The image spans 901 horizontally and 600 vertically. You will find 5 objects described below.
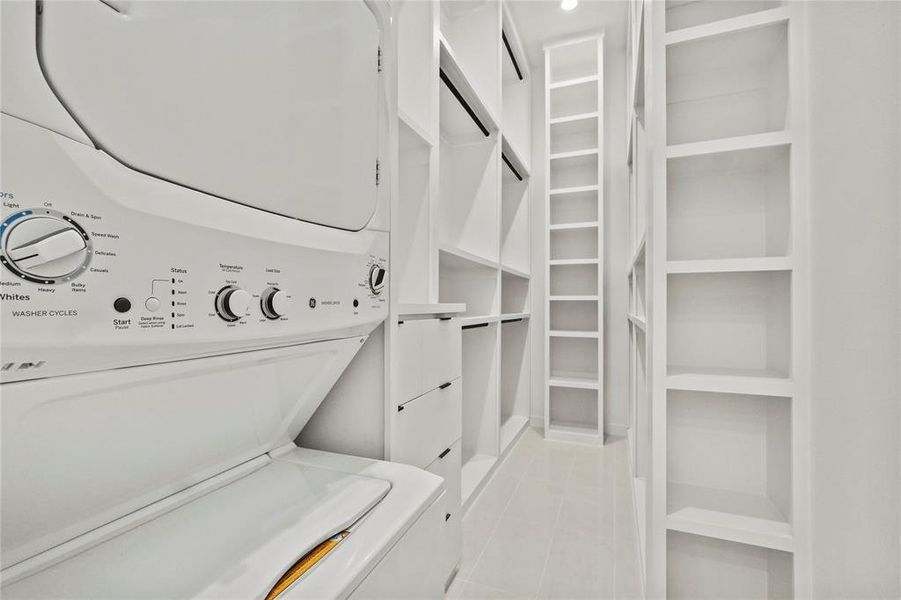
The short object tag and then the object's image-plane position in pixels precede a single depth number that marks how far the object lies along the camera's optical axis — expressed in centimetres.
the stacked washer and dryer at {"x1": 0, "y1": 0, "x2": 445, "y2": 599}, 38
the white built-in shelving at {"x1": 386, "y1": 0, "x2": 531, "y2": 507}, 171
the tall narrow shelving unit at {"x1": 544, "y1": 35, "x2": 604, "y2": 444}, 292
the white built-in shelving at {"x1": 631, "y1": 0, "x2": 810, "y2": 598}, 110
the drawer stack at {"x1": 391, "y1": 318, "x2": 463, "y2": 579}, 104
